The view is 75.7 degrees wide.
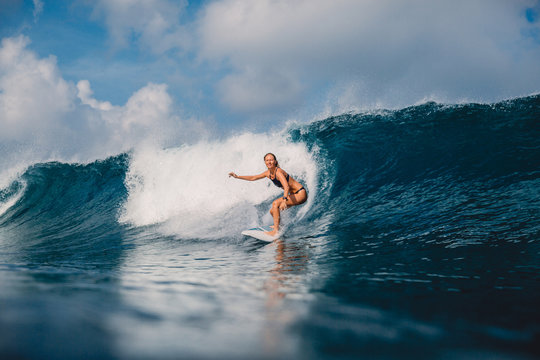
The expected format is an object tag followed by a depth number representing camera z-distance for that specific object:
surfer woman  6.37
